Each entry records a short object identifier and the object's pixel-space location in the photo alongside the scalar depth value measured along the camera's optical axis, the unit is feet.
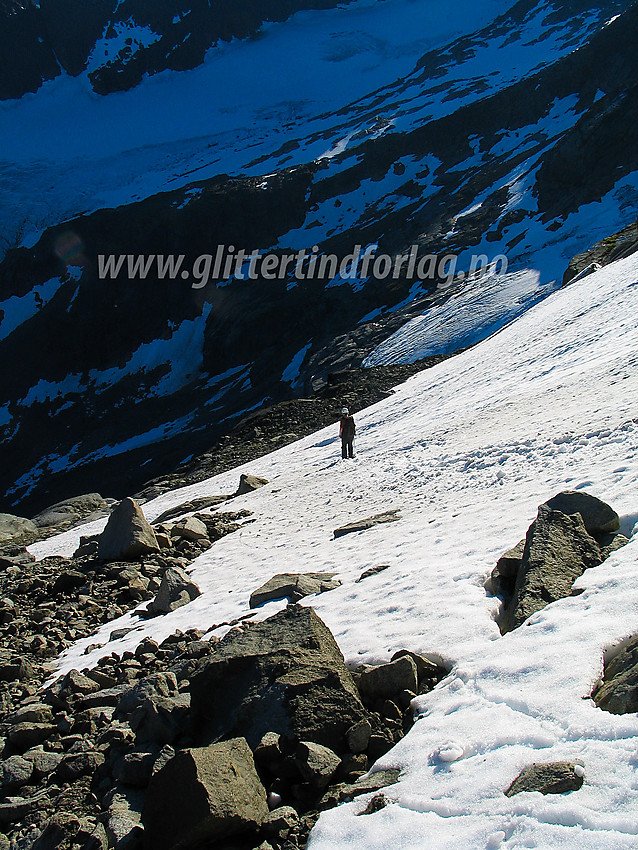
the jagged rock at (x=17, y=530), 77.33
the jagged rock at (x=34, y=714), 19.30
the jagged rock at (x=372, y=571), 26.21
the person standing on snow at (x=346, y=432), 61.00
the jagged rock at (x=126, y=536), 41.83
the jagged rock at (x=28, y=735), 18.08
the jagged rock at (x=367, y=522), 35.68
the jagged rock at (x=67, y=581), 37.93
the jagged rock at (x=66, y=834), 12.77
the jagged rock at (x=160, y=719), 15.57
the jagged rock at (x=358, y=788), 11.96
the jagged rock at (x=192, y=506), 60.50
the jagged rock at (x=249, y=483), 62.28
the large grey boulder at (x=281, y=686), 13.93
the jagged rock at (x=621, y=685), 11.63
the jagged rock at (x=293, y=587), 26.45
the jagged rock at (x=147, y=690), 17.40
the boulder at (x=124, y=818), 12.20
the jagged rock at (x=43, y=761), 16.06
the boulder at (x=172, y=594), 31.30
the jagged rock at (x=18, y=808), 14.35
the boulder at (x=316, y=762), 12.58
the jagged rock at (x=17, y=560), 44.70
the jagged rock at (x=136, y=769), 14.08
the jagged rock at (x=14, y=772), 15.55
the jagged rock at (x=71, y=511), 95.31
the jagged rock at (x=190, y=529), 46.24
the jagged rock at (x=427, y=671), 15.71
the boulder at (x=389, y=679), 15.37
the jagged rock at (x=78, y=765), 15.40
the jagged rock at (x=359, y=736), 13.52
